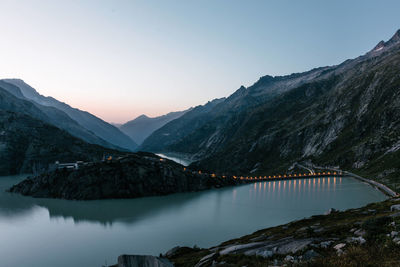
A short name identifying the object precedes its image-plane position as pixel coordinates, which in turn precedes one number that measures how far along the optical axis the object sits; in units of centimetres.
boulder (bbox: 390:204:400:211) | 4401
